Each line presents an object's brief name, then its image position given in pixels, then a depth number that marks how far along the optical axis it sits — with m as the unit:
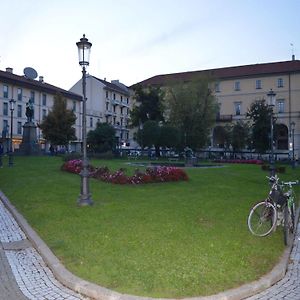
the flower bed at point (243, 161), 30.70
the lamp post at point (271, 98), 14.17
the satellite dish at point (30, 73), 53.39
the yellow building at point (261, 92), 51.84
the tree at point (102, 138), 40.32
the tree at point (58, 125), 41.05
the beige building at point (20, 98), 47.95
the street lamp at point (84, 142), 8.97
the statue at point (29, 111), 36.33
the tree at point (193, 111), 41.94
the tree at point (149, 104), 47.53
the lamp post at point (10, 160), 21.33
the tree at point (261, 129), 37.84
